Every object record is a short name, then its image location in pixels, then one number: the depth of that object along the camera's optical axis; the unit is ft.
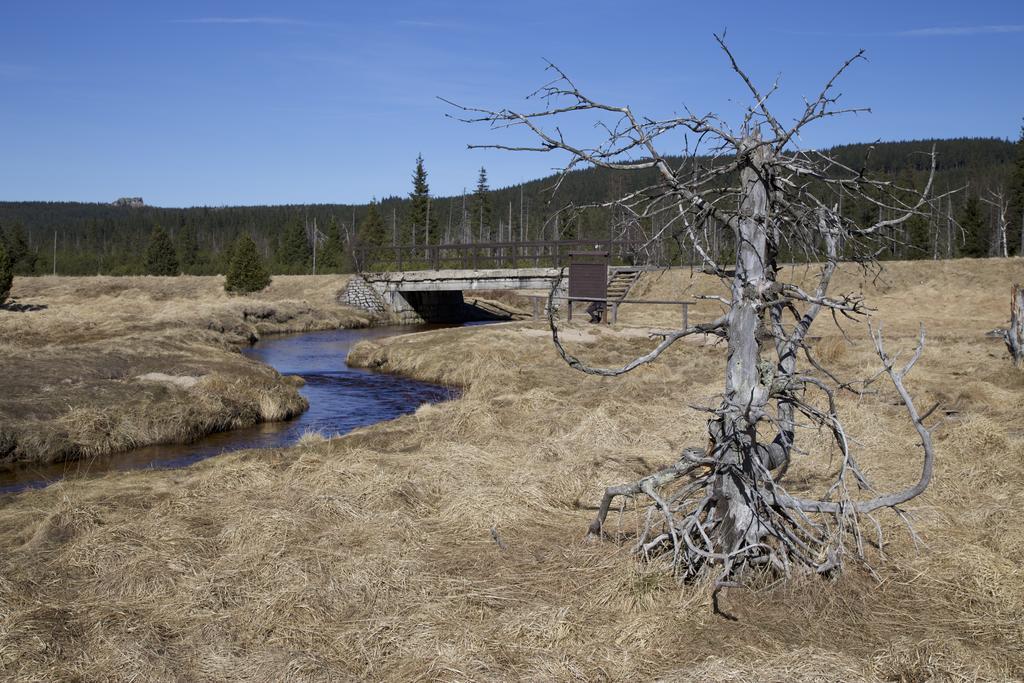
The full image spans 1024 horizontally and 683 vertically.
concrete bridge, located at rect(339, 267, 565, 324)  118.21
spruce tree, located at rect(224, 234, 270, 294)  157.48
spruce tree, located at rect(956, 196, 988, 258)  184.58
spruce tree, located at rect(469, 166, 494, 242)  296.46
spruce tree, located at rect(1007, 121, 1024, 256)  198.39
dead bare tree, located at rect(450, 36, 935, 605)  19.72
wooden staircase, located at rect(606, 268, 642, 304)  110.36
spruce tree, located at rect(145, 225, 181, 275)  227.40
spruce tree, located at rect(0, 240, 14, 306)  120.16
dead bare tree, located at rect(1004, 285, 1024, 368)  52.80
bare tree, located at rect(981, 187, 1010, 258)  205.95
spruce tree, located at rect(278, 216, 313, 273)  273.75
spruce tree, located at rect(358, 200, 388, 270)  237.86
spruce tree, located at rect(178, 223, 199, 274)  304.91
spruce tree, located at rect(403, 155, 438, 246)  246.88
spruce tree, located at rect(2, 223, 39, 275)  196.95
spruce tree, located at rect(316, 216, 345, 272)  232.94
